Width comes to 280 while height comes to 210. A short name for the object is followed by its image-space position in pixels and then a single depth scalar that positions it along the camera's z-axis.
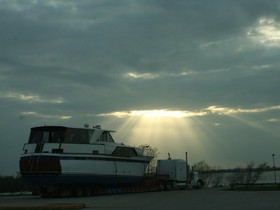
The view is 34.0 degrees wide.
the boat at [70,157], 33.31
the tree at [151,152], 53.30
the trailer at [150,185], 34.69
